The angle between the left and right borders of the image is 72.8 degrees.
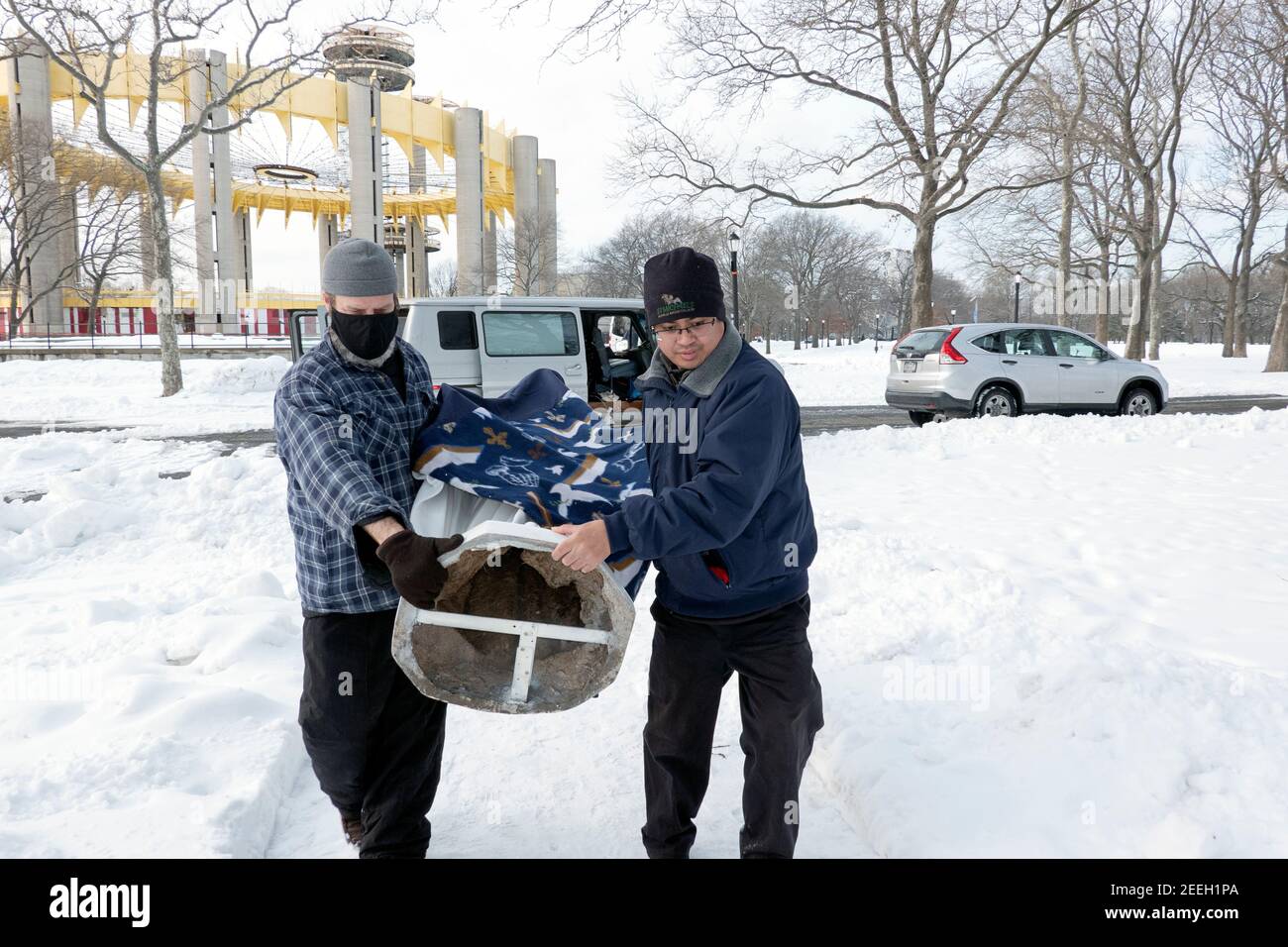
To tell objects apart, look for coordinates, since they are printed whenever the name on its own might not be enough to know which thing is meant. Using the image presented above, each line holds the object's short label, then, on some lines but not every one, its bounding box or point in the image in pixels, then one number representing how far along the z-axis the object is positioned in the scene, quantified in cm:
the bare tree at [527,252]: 4615
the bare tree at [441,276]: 7620
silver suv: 1362
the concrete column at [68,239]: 3688
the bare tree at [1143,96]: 2488
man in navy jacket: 229
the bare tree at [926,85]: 1975
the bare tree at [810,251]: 6366
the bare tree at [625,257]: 5062
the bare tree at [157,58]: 1728
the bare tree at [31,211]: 3253
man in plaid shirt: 252
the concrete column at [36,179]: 3319
